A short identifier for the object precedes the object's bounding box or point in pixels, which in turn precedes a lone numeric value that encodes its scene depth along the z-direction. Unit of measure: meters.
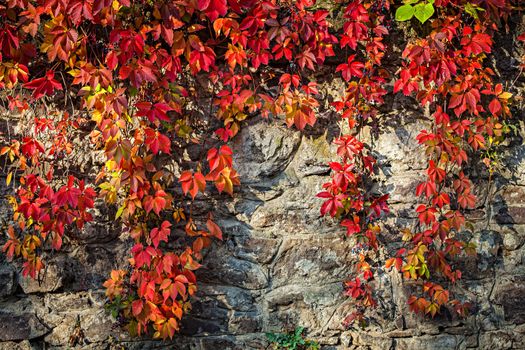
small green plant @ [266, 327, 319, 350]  2.56
